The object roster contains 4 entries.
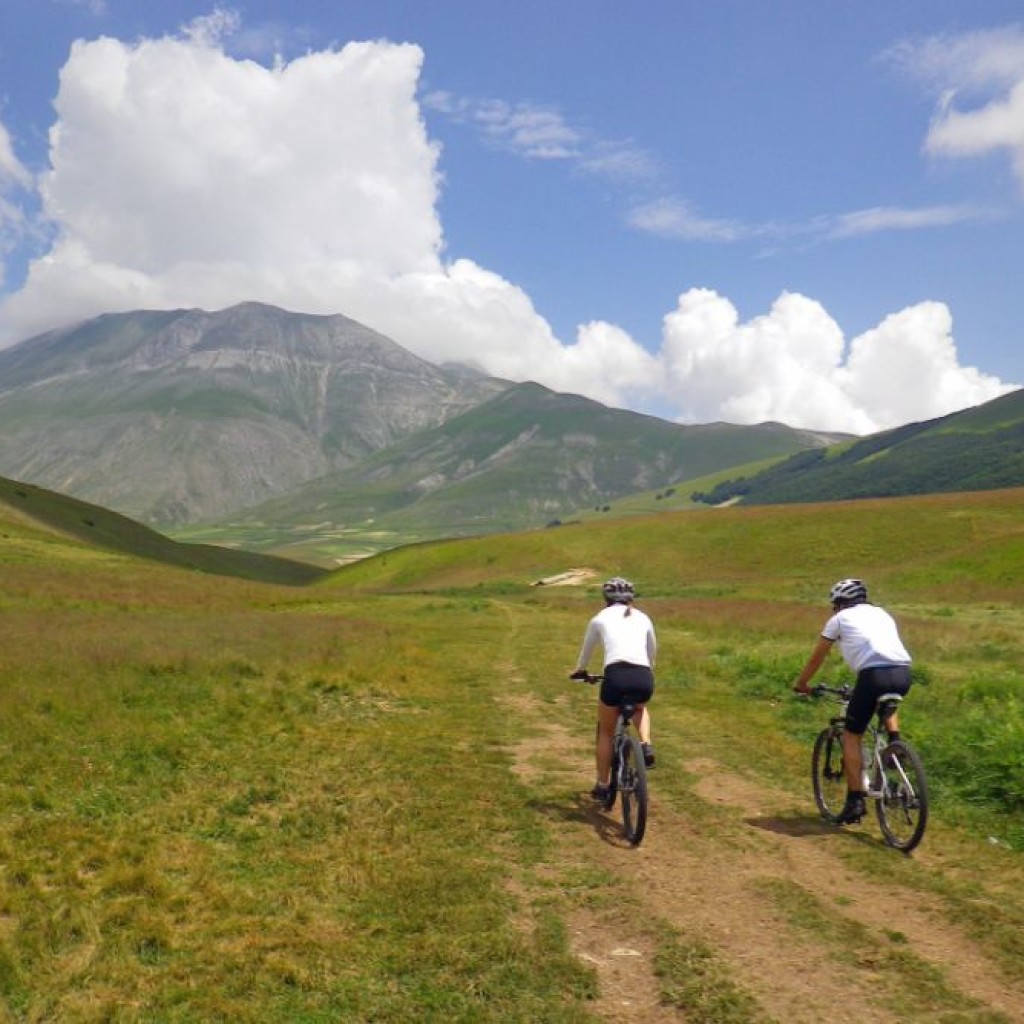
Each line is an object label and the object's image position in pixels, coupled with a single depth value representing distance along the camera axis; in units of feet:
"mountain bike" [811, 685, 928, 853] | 34.32
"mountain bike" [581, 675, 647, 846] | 35.53
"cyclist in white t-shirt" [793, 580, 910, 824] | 35.99
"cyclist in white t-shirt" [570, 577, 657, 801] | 38.01
